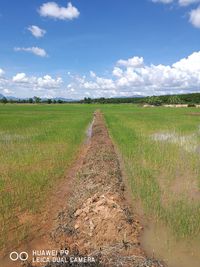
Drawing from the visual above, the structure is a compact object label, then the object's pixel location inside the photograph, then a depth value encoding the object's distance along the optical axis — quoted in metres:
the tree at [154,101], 81.68
